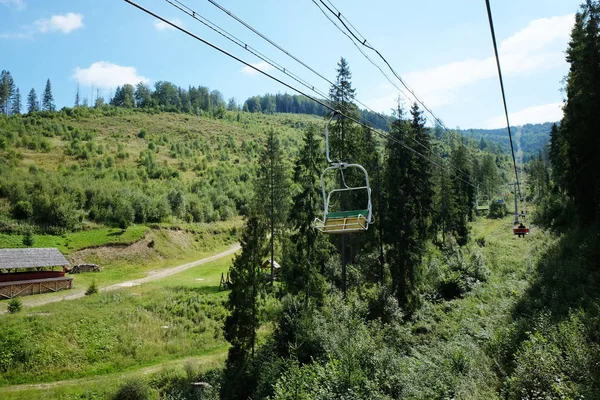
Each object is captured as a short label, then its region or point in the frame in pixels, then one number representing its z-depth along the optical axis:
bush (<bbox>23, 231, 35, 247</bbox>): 39.72
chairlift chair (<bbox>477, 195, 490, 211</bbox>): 107.81
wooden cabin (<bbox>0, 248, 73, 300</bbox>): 30.52
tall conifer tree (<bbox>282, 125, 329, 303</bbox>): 27.47
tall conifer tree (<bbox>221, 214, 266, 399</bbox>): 21.36
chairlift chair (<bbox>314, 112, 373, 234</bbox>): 9.32
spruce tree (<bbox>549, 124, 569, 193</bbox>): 30.27
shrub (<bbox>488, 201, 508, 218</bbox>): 83.88
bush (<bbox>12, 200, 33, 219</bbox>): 44.59
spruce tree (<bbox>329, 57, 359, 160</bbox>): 27.12
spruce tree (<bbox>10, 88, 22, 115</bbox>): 134.00
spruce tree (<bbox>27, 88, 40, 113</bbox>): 146.25
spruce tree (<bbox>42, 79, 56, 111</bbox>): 144.00
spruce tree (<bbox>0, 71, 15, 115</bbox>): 122.69
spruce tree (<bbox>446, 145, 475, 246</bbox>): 47.97
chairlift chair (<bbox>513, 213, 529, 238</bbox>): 23.44
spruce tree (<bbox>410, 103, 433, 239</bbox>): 32.92
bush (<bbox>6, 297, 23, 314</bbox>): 26.92
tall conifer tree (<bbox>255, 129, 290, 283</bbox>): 34.66
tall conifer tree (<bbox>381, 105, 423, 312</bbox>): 28.94
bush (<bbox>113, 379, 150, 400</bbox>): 20.62
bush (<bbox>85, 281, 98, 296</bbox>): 31.85
